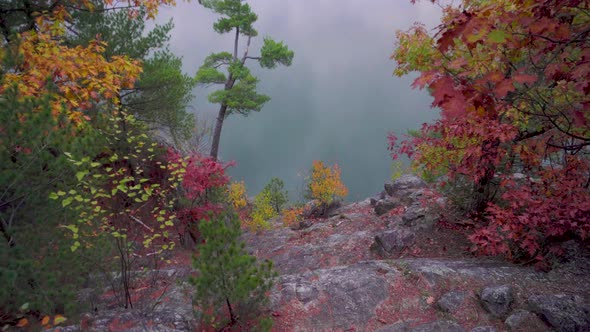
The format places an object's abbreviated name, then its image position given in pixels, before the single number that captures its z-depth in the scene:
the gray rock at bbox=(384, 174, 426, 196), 13.25
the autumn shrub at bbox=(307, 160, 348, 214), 16.12
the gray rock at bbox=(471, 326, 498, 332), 4.29
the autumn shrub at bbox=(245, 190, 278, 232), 14.06
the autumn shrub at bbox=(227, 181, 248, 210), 15.16
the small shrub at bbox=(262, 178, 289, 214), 19.33
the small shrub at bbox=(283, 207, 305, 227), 15.89
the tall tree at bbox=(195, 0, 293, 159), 16.81
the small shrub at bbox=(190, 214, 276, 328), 3.88
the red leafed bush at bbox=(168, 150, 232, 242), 8.39
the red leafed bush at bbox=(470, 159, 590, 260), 4.81
